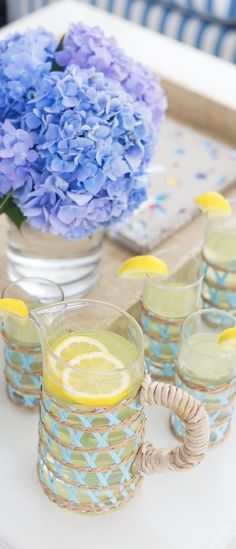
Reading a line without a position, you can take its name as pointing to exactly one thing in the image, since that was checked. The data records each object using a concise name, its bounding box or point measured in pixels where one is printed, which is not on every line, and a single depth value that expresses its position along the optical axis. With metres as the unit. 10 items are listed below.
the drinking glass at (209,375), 1.34
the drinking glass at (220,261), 1.51
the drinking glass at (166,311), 1.44
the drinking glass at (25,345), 1.38
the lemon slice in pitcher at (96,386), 1.19
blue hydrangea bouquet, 1.34
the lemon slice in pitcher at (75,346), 1.26
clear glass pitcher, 1.21
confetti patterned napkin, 1.73
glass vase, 1.53
